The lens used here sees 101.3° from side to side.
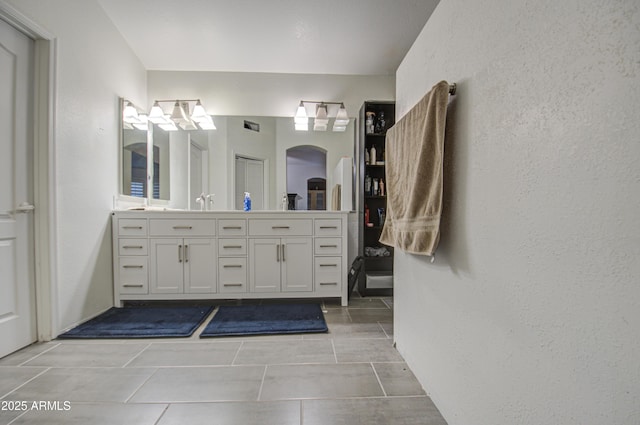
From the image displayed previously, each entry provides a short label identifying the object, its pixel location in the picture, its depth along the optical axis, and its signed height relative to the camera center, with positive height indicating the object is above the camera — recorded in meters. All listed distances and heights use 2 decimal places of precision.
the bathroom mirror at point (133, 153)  2.51 +0.61
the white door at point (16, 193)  1.56 +0.13
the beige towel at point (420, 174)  1.03 +0.17
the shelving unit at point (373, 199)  2.84 +0.16
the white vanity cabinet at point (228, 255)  2.38 -0.39
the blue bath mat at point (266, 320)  1.89 -0.85
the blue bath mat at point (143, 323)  1.83 -0.85
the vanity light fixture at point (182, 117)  2.81 +1.05
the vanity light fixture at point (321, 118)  2.98 +1.08
